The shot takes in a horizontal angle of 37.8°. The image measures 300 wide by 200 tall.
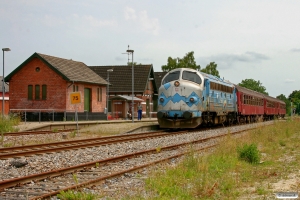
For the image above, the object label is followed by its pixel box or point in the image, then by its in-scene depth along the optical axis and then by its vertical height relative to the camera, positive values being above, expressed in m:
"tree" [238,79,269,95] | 156.75 +10.55
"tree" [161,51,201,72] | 75.88 +8.92
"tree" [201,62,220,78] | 82.64 +8.57
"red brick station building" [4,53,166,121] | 37.22 +2.22
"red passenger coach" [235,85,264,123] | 35.34 +0.83
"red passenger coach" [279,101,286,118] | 64.75 +0.65
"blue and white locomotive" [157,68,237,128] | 24.47 +0.80
